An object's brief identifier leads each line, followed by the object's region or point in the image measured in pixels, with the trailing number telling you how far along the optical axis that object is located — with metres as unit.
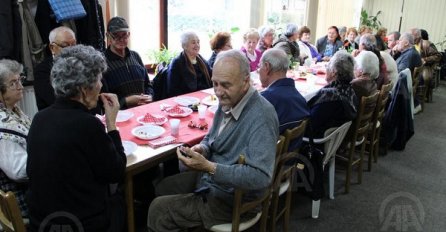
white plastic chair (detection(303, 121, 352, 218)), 2.45
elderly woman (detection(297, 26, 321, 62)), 5.48
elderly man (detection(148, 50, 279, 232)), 1.52
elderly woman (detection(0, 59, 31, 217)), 1.56
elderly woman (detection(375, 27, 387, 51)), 6.17
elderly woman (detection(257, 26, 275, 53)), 4.77
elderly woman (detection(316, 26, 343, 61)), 5.91
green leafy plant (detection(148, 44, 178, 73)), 4.53
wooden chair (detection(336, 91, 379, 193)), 2.75
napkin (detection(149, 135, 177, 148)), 1.95
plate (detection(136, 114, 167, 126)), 2.29
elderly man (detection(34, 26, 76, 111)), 2.46
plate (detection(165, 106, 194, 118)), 2.47
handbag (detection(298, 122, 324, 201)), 2.38
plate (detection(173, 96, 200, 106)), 2.79
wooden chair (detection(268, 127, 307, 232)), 1.80
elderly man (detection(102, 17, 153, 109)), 2.88
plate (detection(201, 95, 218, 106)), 2.77
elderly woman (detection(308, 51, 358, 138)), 2.50
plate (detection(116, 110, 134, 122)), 2.35
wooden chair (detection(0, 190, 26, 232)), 1.24
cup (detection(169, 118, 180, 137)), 2.10
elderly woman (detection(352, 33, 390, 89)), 3.64
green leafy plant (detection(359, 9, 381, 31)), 8.16
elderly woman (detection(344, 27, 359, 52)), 6.03
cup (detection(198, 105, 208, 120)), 2.45
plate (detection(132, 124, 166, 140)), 2.04
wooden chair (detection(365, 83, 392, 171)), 3.04
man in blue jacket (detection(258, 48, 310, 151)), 2.01
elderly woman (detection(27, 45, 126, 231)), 1.35
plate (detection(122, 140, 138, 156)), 1.85
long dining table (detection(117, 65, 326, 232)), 1.80
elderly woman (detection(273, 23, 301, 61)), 4.49
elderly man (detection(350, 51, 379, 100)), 2.89
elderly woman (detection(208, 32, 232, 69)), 3.82
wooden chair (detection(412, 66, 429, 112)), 5.29
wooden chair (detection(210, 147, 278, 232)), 1.60
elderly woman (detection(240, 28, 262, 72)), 4.38
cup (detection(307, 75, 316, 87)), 3.70
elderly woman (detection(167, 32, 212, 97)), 3.30
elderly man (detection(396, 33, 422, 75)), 4.62
